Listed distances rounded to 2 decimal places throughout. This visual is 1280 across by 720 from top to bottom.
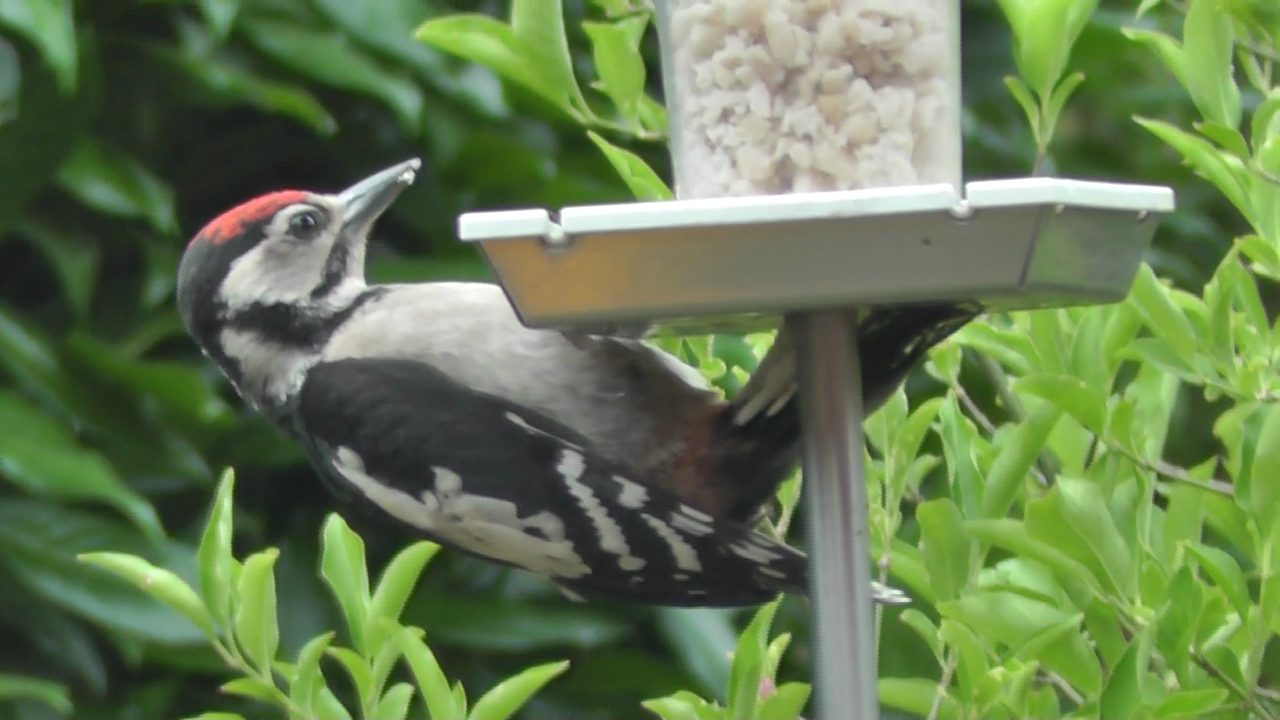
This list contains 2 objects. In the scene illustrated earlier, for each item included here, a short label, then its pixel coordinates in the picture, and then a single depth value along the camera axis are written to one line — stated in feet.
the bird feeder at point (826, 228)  14.93
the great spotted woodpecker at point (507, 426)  15.32
